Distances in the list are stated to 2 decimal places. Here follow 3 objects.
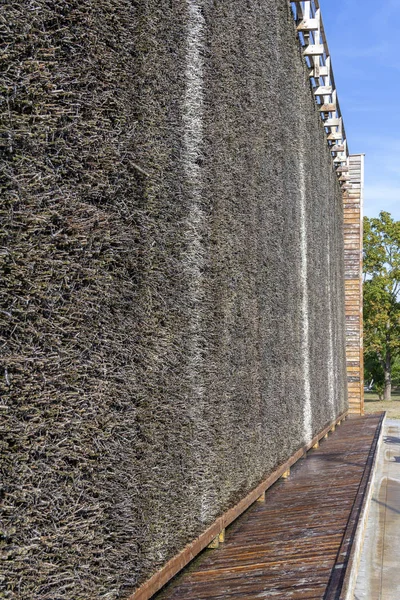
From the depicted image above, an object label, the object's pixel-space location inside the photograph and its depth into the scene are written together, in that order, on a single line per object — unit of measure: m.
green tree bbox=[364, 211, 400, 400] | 28.33
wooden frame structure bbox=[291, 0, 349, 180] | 6.50
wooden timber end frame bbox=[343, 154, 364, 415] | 13.96
